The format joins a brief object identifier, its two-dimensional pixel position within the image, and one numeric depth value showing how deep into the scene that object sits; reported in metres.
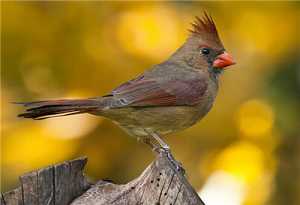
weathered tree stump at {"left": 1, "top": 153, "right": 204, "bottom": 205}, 6.44
